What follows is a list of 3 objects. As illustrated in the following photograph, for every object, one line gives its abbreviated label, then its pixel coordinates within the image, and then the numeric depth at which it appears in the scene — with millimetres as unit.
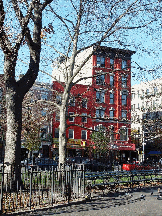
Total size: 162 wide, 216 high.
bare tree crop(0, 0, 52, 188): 11594
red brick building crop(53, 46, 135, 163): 49688
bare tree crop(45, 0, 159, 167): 14836
